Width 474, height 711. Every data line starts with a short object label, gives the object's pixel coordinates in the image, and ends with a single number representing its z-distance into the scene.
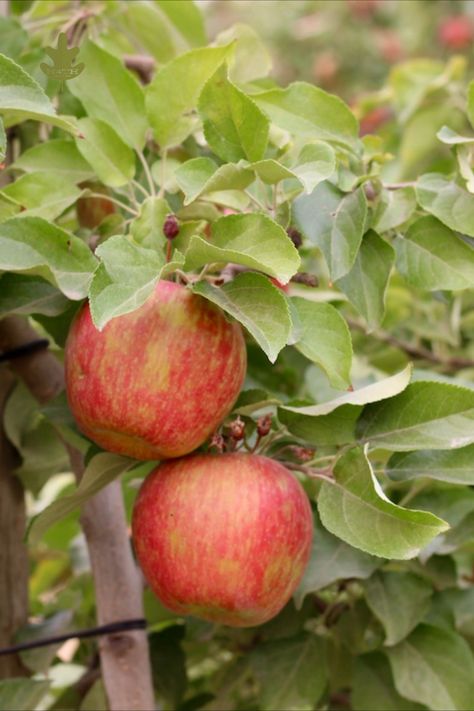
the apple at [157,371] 0.96
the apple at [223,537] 0.98
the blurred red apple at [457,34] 3.95
